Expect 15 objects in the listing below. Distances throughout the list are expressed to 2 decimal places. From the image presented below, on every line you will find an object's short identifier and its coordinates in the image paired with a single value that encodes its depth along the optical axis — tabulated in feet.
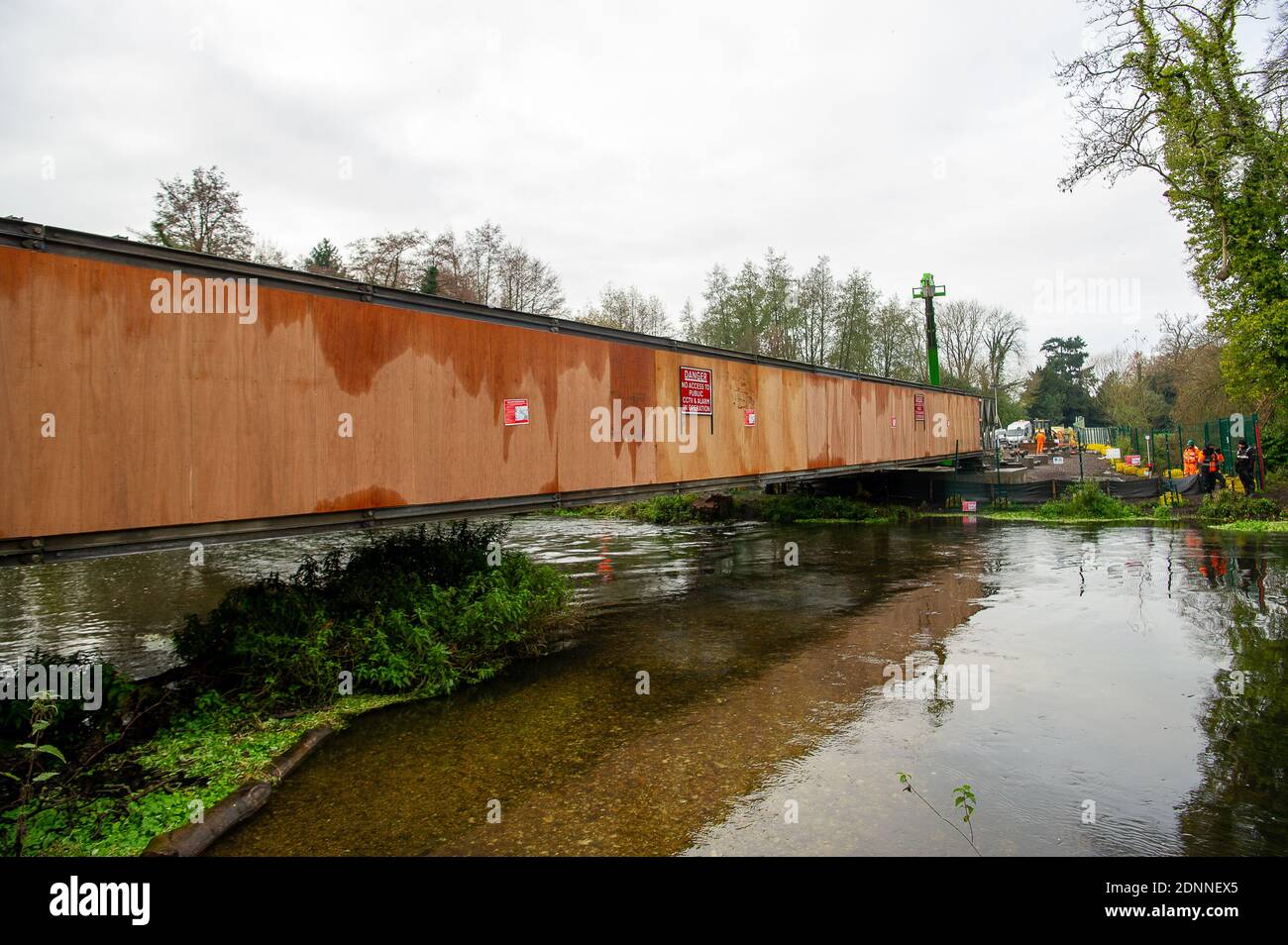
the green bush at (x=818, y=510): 66.49
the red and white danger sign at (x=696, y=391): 37.35
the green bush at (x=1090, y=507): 58.08
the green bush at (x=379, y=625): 19.39
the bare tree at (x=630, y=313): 121.08
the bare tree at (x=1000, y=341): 172.14
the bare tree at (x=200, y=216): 77.61
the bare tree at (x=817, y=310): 124.06
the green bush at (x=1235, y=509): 53.01
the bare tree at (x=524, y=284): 106.22
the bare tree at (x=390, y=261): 94.89
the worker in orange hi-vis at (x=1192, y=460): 67.72
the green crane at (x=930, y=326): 90.79
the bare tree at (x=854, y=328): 123.65
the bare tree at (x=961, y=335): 170.09
